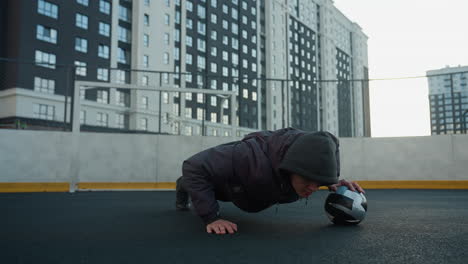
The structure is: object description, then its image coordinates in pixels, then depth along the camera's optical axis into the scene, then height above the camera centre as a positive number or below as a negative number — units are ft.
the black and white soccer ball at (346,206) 12.01 -1.92
